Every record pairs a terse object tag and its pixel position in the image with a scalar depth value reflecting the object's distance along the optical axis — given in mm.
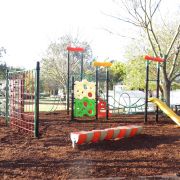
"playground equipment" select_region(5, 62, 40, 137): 9047
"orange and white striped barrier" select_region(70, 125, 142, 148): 7543
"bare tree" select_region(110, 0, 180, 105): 16422
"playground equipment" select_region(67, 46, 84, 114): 14773
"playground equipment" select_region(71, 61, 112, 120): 14422
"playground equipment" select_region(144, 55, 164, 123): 12914
